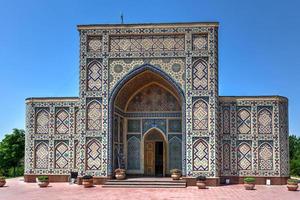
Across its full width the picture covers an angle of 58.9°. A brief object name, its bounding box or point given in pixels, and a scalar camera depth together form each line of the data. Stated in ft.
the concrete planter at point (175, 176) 42.87
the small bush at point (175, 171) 42.85
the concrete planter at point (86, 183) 41.23
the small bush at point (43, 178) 41.42
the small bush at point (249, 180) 38.85
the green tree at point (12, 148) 64.79
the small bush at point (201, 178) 40.26
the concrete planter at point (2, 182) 42.26
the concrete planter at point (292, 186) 38.11
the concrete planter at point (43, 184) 41.46
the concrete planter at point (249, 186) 38.85
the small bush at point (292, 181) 38.01
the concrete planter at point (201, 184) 40.01
